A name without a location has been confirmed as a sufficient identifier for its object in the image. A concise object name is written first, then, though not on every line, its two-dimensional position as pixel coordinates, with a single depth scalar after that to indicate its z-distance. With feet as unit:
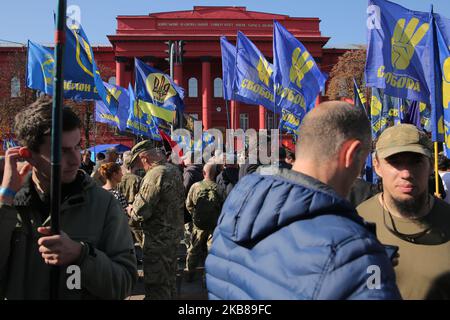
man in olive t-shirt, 8.20
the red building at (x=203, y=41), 164.36
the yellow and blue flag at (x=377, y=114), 43.06
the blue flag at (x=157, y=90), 46.65
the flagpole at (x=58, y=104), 6.40
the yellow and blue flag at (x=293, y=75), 32.07
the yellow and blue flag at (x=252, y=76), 35.55
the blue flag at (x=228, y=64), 38.87
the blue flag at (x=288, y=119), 33.09
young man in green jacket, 7.56
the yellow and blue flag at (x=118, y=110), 59.62
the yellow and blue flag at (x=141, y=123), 50.75
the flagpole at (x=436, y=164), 16.62
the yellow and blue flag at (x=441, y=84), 18.51
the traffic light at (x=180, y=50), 64.59
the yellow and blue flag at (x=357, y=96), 38.51
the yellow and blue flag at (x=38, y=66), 36.27
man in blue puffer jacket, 4.82
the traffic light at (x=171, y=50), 62.10
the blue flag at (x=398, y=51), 21.49
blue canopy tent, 83.47
